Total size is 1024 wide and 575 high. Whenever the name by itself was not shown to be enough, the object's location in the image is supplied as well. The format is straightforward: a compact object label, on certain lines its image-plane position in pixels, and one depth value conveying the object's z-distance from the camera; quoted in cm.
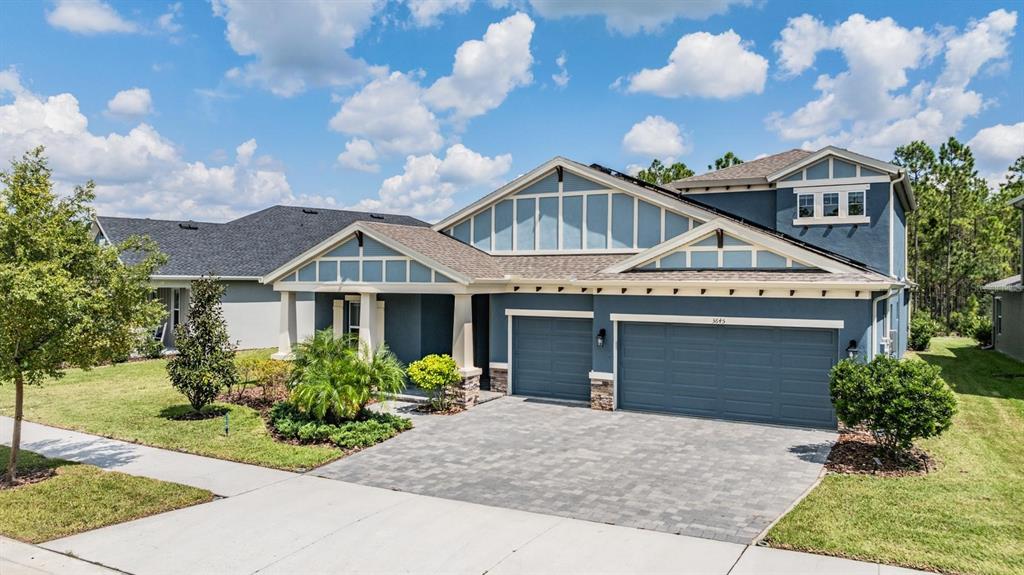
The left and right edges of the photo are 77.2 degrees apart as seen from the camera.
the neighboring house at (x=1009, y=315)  2317
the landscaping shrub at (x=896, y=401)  1032
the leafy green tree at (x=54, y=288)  953
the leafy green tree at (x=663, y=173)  4359
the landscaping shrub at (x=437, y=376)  1509
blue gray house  1350
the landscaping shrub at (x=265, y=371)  1598
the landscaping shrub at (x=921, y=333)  2606
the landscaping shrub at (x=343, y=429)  1232
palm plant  1285
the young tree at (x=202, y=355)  1443
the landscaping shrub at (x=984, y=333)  2788
